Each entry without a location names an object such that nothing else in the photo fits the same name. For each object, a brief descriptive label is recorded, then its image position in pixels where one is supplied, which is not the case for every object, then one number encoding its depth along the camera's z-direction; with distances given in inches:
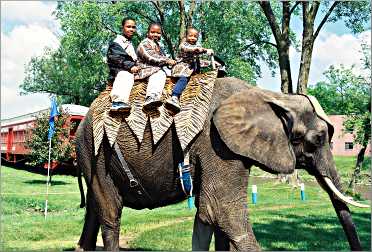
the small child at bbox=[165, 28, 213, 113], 212.7
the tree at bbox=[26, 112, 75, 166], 916.0
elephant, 197.9
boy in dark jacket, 212.2
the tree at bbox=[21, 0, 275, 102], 933.8
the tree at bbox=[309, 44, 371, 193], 960.9
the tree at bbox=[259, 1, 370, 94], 823.7
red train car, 979.3
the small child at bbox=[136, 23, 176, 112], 209.5
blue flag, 596.8
